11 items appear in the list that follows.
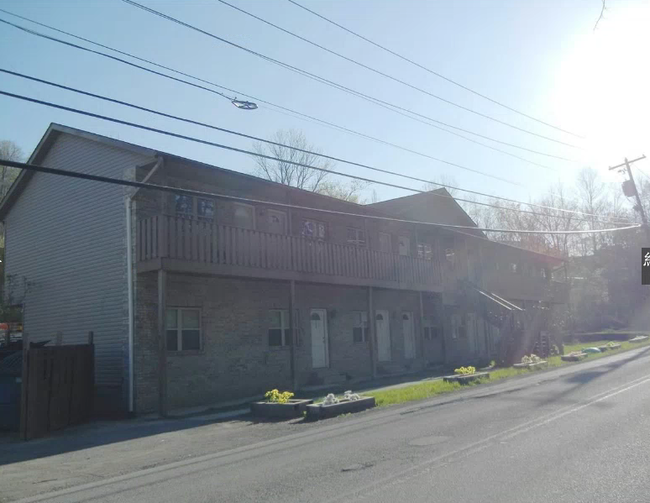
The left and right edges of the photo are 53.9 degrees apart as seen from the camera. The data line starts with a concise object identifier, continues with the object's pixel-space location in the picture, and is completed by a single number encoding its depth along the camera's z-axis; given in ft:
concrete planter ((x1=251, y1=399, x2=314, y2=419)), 46.73
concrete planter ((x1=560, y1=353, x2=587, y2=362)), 86.74
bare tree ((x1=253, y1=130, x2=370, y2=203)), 138.31
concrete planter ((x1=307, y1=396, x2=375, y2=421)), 44.70
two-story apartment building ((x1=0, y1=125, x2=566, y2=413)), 54.60
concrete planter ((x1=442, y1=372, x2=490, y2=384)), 61.52
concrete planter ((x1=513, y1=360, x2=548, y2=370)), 76.23
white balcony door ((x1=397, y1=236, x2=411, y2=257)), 90.89
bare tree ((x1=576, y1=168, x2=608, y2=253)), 185.37
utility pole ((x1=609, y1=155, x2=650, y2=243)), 108.06
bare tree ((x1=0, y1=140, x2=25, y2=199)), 123.65
